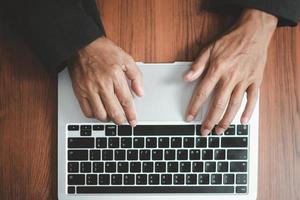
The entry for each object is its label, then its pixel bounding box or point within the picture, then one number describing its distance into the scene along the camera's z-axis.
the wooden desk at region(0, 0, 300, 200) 0.76
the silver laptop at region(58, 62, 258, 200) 0.74
